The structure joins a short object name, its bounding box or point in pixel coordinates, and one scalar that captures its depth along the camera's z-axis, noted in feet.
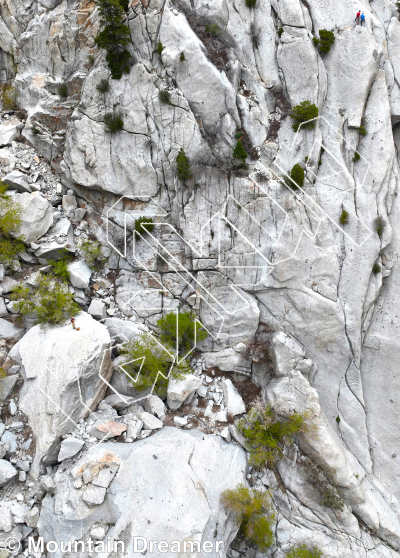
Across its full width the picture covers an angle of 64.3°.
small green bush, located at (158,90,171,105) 60.34
